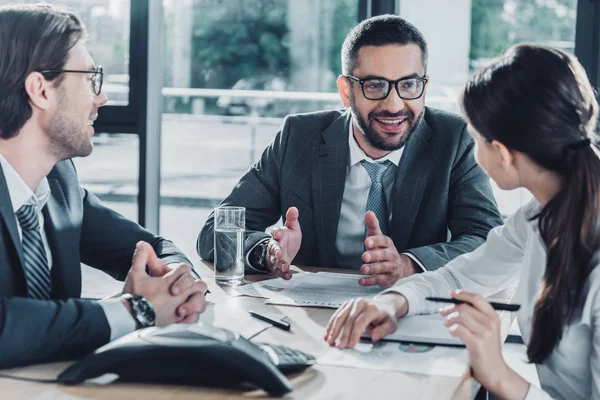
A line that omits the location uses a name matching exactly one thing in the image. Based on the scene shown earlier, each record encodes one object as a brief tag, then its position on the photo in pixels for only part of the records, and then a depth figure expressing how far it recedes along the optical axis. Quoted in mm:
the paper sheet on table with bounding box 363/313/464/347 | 1842
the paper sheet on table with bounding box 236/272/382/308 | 2055
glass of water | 2171
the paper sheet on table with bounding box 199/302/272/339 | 1884
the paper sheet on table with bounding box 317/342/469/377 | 1738
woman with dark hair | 1743
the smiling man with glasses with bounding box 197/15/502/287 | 2419
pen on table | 1899
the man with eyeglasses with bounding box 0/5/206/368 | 1782
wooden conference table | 1628
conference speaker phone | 1630
